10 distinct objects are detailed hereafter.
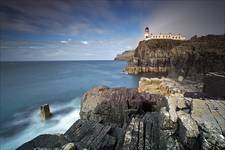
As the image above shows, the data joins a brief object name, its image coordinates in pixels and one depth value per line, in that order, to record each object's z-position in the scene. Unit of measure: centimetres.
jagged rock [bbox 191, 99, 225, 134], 385
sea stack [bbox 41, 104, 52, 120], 1609
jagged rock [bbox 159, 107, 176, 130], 429
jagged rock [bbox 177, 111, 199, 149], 363
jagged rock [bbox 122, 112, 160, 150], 475
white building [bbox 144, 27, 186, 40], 8488
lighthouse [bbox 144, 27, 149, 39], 9081
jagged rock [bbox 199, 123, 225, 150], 312
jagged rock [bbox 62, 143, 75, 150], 510
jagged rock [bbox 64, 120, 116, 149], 582
